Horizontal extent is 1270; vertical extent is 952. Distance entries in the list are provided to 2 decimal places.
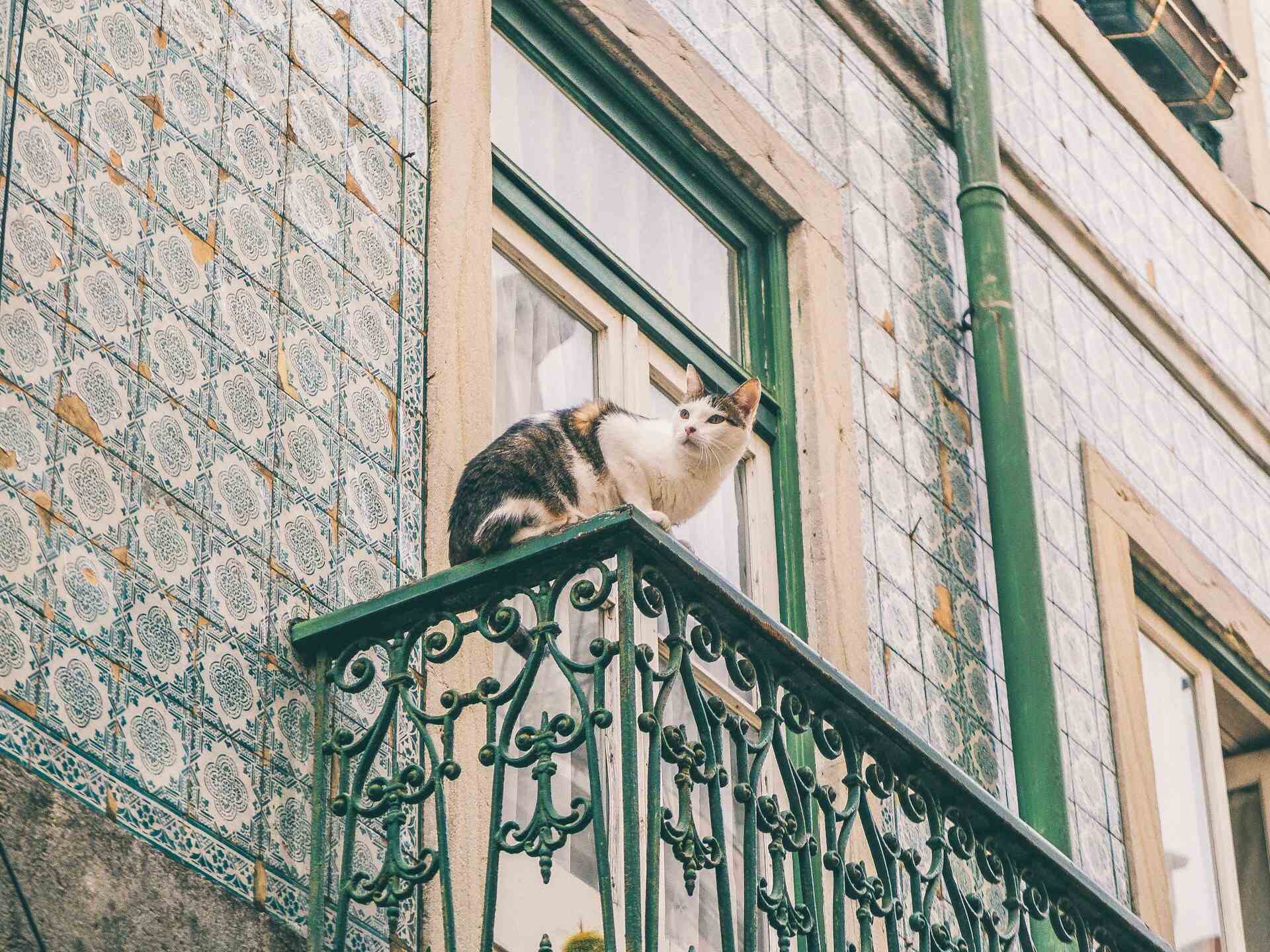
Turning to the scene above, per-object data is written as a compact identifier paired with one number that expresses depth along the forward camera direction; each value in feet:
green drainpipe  25.04
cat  17.79
